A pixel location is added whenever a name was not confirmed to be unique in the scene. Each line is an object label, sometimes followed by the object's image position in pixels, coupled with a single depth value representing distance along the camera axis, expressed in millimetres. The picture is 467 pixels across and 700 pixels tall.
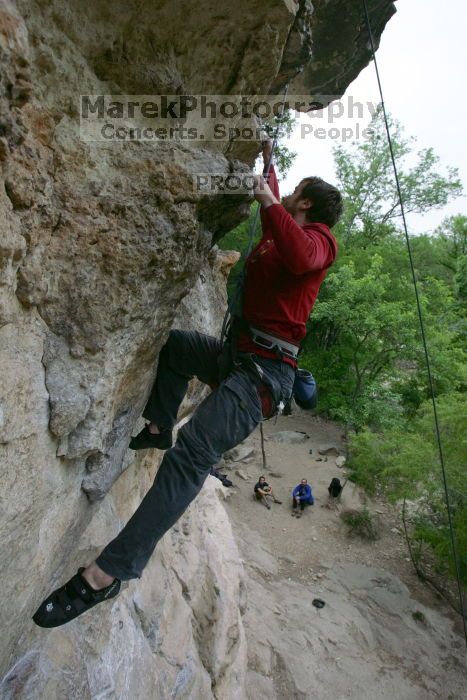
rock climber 2355
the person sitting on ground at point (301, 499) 12578
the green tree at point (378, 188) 22500
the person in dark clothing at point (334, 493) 13047
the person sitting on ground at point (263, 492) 12761
